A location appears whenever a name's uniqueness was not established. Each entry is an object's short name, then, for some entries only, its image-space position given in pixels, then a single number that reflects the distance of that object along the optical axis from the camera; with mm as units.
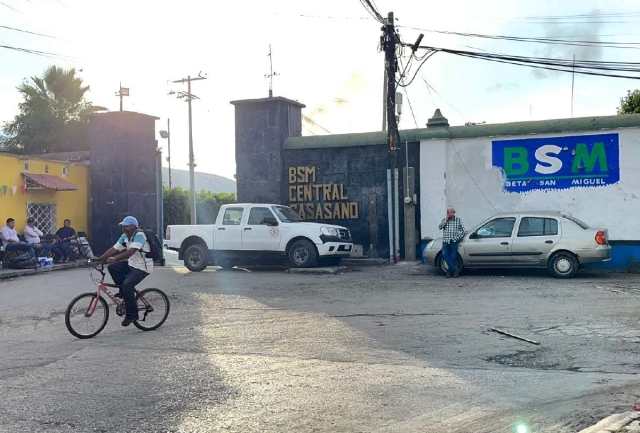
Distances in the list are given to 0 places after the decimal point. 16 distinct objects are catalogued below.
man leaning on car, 15719
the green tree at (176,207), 39625
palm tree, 48438
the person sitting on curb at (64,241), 20453
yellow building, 19906
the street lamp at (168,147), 58200
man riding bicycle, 9594
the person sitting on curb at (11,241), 18719
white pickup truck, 17234
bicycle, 9328
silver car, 14883
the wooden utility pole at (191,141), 37512
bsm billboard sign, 17078
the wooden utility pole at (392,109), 18500
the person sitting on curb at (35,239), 19484
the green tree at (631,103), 31578
